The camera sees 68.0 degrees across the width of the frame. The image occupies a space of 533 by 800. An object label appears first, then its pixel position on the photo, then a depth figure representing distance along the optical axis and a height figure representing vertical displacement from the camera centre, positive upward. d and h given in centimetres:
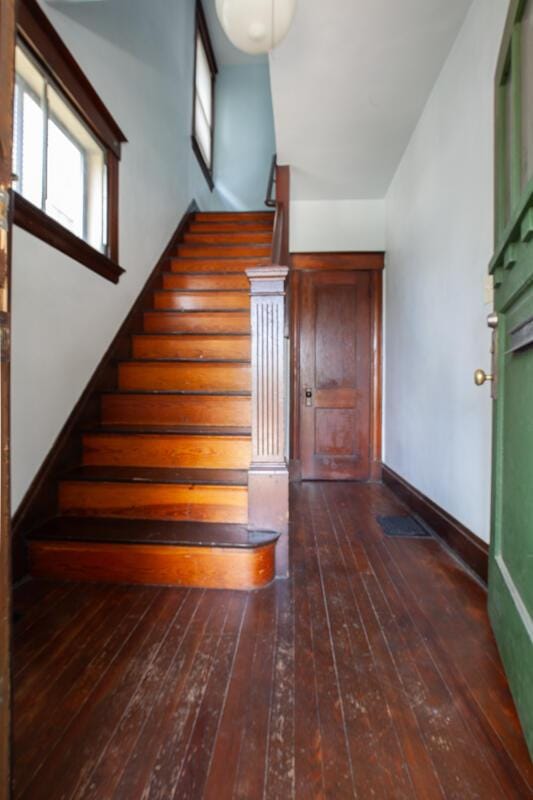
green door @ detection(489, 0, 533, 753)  96 +10
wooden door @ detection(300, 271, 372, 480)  371 +30
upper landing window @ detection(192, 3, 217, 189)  469 +391
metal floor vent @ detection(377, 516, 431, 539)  228 -76
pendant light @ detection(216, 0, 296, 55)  179 +177
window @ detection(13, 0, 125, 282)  172 +131
